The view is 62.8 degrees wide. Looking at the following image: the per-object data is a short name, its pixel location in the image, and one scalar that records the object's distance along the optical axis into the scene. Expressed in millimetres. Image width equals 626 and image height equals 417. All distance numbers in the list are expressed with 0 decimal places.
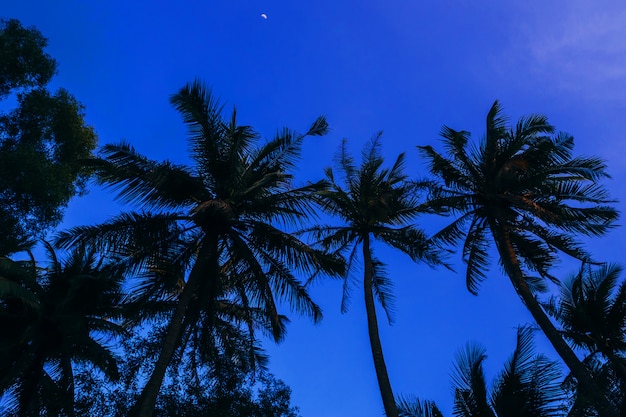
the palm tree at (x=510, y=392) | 9469
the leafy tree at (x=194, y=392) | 15805
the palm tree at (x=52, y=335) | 15453
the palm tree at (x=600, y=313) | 16688
